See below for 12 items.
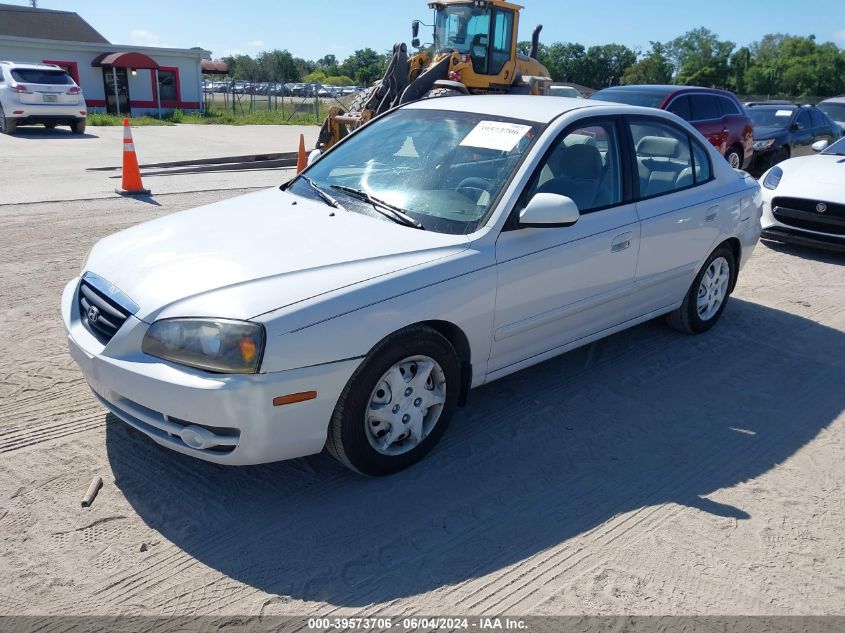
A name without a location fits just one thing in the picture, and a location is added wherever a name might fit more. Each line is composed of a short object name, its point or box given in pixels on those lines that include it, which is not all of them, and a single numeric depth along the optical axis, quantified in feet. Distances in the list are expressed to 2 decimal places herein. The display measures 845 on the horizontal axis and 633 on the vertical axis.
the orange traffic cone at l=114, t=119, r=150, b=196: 32.09
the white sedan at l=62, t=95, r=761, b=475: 9.66
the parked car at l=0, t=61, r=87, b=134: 59.82
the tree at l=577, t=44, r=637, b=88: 321.32
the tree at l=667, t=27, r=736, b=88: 280.39
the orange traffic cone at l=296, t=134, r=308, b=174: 38.61
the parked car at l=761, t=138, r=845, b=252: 24.52
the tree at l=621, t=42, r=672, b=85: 279.08
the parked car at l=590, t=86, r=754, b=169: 37.24
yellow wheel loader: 45.37
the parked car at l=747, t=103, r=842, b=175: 46.01
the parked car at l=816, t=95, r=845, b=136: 58.75
